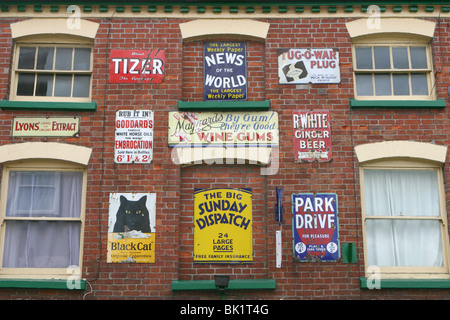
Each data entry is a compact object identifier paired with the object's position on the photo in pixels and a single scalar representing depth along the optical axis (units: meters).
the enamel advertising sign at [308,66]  7.22
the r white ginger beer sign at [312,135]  6.94
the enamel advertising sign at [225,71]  7.26
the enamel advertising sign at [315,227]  6.61
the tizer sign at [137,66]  7.21
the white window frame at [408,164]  6.66
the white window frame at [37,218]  6.63
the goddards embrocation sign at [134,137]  6.91
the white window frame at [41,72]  7.23
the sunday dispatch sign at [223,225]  6.73
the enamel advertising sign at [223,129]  6.98
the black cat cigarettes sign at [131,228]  6.59
